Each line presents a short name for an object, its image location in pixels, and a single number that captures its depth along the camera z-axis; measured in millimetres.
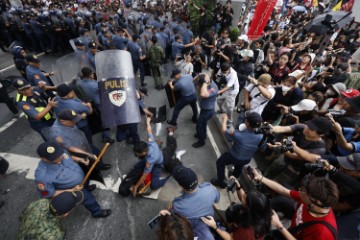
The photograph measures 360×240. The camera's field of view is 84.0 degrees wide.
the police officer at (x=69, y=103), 3535
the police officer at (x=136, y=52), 6656
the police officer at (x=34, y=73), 4788
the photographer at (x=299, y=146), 2721
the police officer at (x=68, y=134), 3162
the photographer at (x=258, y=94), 3830
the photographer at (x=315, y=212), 1772
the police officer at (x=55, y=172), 2514
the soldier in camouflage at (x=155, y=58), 6570
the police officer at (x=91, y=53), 5293
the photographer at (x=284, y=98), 4126
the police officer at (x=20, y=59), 5594
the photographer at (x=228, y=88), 4614
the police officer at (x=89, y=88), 4148
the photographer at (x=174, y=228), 1762
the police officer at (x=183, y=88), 4738
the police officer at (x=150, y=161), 3072
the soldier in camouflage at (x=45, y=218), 2080
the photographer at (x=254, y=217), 1947
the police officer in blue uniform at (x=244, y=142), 2844
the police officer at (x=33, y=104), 3573
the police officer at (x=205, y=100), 4195
